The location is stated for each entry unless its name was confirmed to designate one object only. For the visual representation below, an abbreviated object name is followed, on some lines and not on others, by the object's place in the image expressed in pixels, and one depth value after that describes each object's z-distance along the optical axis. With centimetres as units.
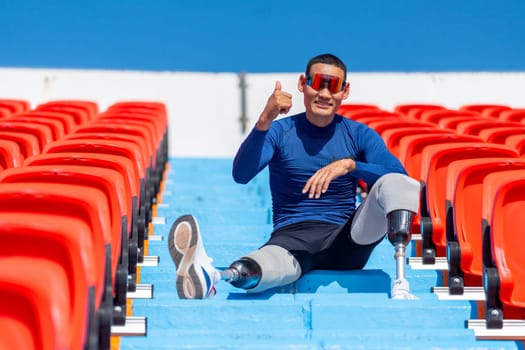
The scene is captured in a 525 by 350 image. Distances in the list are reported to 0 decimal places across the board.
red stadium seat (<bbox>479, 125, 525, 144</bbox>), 999
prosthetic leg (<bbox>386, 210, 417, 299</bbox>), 656
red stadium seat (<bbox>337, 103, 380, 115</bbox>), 1451
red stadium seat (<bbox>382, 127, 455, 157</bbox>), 993
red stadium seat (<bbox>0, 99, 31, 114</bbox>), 1372
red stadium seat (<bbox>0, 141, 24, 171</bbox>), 744
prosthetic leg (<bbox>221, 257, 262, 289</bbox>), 662
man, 667
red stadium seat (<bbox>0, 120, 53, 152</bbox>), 936
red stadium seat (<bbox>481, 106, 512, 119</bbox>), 1420
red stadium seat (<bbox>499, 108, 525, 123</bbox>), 1327
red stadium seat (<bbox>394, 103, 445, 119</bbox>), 1459
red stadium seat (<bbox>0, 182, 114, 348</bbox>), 518
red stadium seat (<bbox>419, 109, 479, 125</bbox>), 1301
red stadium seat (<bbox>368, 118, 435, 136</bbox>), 1095
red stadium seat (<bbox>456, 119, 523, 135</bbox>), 1101
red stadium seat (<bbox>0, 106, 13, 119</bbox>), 1234
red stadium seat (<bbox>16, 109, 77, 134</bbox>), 1125
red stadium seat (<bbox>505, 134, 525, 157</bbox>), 914
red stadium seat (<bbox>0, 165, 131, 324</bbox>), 603
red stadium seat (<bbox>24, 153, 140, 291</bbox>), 697
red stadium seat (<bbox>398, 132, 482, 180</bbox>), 898
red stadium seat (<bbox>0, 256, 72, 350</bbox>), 424
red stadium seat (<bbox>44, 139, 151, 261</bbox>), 785
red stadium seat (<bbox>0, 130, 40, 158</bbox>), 839
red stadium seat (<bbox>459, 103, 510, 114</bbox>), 1523
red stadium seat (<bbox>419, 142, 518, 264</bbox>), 790
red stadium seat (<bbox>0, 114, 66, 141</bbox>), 1029
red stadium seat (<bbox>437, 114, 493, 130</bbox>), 1200
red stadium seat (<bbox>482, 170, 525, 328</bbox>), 618
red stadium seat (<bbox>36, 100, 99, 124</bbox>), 1361
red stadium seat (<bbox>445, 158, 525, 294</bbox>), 698
